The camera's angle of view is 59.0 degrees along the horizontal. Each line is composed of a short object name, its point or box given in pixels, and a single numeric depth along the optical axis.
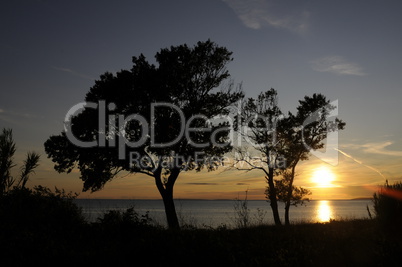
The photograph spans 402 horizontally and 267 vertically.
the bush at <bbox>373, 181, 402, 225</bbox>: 15.54
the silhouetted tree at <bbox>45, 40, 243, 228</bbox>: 24.80
